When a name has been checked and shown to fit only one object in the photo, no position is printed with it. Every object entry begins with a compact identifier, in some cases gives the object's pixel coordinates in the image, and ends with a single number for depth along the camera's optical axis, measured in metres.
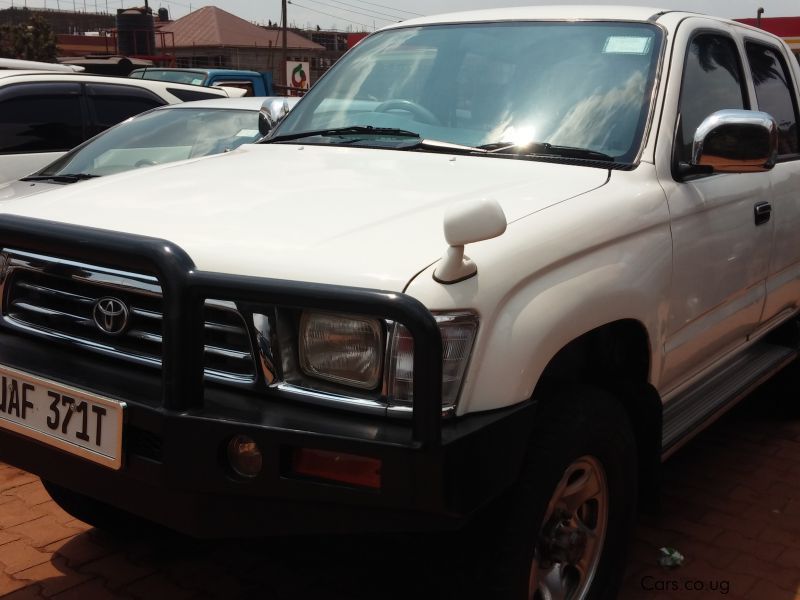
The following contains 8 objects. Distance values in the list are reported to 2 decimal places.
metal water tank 34.09
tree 44.97
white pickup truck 2.04
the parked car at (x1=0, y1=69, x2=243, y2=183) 6.57
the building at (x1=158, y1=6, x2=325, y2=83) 58.69
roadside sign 23.08
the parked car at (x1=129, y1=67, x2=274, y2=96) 13.80
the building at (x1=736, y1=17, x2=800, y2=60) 40.43
